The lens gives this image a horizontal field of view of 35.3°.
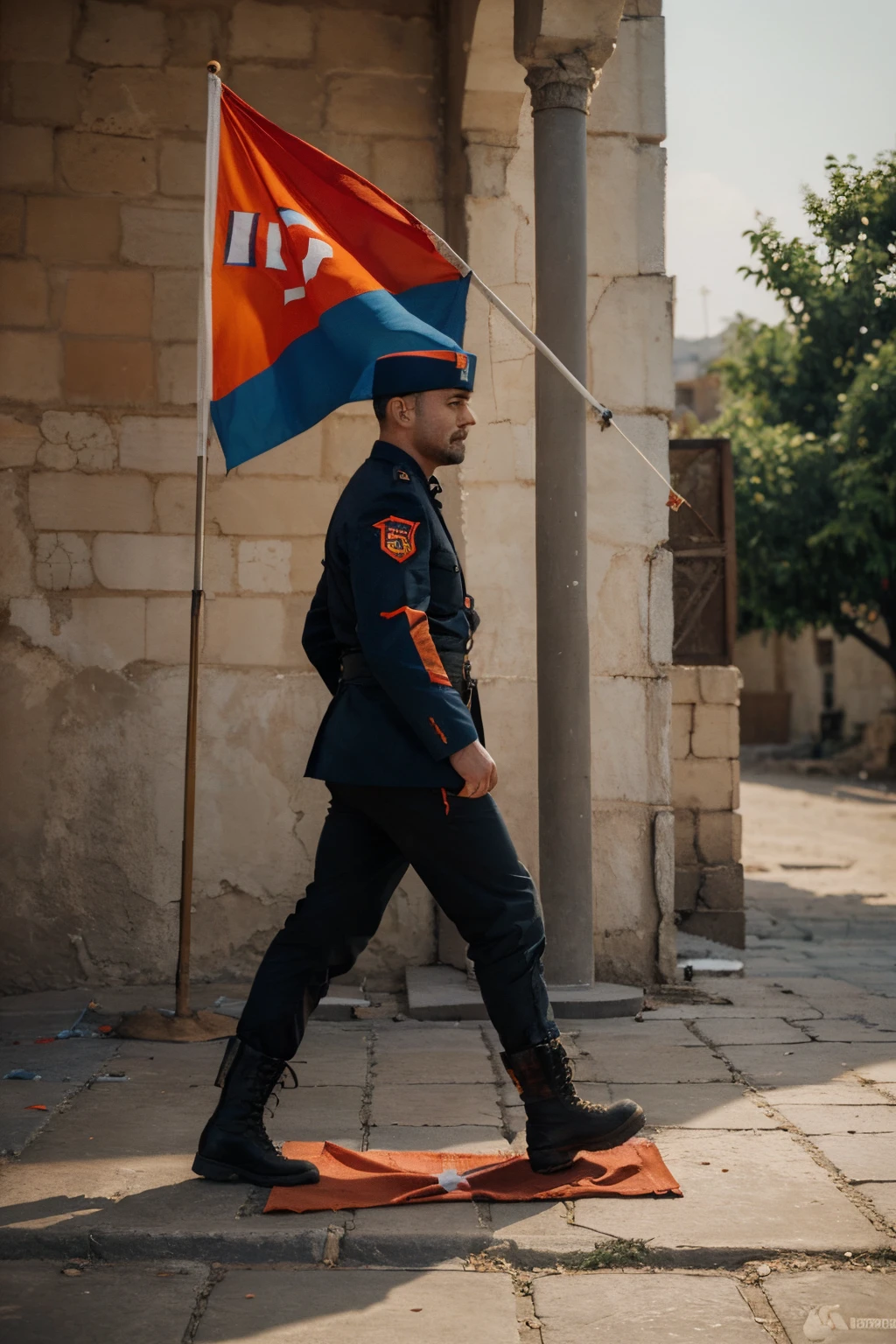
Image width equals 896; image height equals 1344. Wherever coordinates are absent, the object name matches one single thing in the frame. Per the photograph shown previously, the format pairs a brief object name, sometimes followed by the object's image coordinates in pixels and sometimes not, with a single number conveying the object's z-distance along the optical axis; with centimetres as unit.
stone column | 487
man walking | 299
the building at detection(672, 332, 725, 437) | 4508
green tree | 1839
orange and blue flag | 410
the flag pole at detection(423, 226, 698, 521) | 417
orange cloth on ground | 291
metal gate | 873
